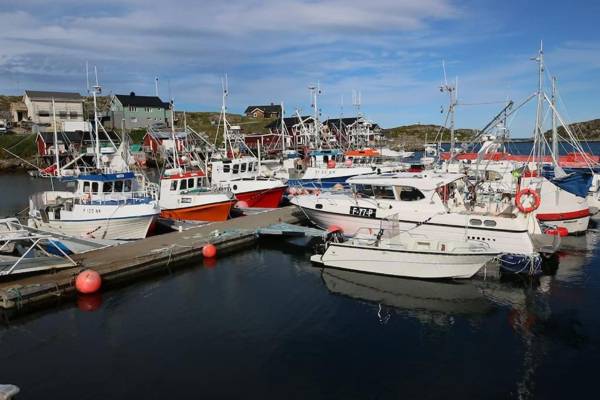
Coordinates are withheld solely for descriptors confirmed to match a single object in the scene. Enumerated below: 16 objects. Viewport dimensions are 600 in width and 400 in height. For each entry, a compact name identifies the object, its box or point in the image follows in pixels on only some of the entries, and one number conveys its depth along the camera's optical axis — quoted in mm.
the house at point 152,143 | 69950
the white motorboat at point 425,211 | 18853
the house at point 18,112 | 90750
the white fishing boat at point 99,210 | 22750
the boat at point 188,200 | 27078
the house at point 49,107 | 85875
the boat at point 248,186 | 31828
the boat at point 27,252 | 15945
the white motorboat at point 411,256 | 17391
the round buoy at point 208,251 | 20562
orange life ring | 18609
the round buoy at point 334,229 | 22131
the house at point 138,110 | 85781
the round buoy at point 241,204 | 31969
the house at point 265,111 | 107438
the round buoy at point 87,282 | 15883
